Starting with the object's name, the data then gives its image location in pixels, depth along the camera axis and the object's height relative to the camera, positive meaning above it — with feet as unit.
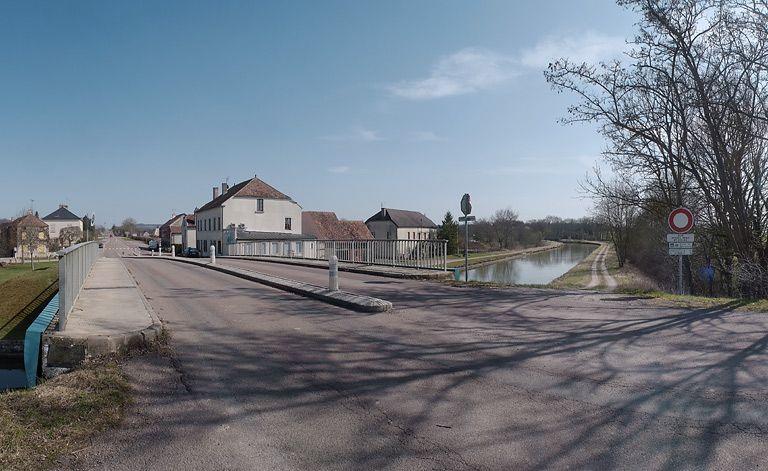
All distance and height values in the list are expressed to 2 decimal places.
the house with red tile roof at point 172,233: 306.14 +9.01
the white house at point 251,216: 184.55 +11.38
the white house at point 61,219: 362.53 +20.51
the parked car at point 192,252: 205.10 -2.72
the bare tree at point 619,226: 151.09 +4.73
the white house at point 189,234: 249.34 +5.77
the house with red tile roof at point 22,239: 162.30 +3.05
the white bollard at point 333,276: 35.96 -2.29
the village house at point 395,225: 288.10 +10.87
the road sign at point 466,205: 50.24 +3.74
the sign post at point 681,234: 37.22 +0.46
